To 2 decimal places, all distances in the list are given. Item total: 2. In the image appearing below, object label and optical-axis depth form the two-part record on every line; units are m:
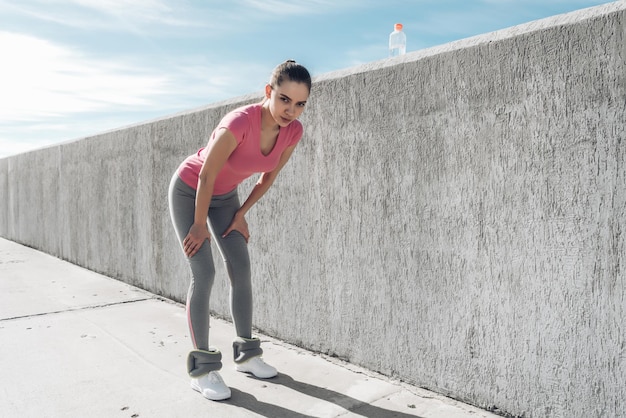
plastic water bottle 5.39
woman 2.77
